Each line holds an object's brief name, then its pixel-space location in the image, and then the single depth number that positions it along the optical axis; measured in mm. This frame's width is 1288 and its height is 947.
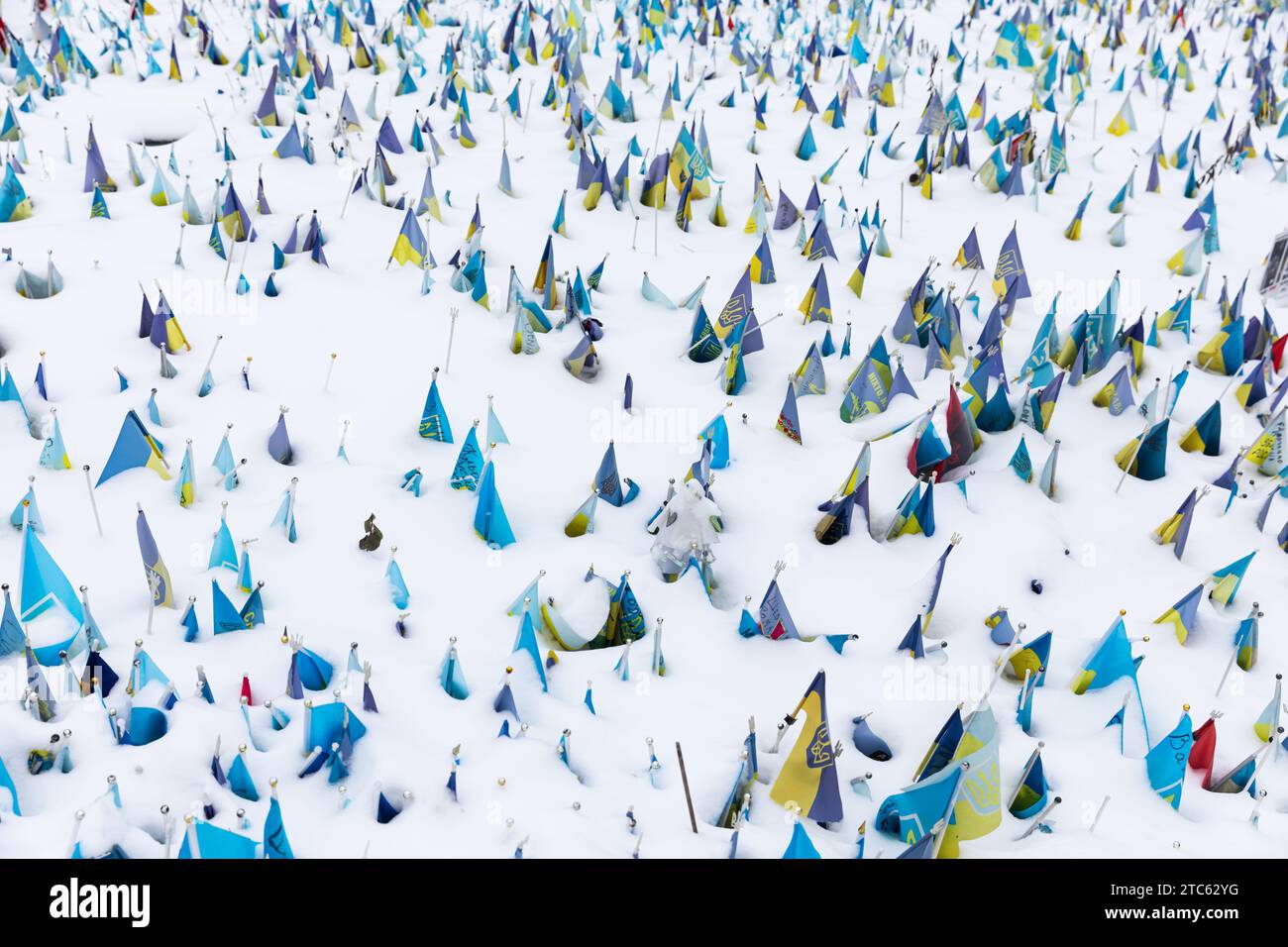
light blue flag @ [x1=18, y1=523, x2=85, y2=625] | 4396
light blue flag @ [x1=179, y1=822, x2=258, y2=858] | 3475
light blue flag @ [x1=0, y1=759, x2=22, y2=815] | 3730
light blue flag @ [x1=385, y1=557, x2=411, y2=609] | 4840
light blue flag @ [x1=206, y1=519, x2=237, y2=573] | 4859
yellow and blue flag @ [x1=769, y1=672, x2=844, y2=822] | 4039
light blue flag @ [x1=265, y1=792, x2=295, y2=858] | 3539
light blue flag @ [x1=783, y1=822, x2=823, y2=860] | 3686
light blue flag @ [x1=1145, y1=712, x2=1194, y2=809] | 4203
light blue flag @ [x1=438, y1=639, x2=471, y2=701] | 4441
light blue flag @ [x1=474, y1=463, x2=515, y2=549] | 5250
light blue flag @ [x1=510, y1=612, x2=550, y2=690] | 4566
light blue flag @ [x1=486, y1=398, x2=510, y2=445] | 5699
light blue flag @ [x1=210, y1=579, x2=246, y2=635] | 4520
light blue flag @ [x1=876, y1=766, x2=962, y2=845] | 3863
